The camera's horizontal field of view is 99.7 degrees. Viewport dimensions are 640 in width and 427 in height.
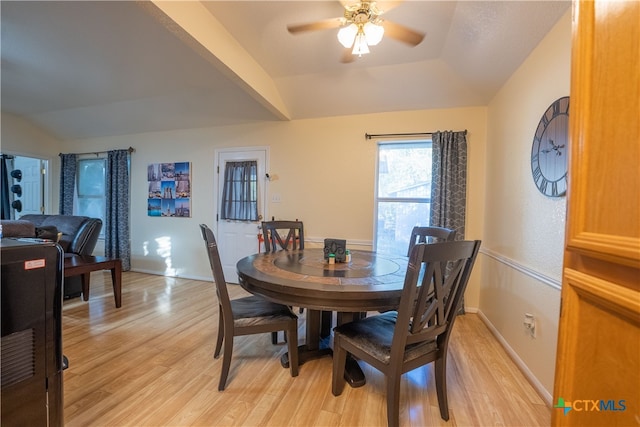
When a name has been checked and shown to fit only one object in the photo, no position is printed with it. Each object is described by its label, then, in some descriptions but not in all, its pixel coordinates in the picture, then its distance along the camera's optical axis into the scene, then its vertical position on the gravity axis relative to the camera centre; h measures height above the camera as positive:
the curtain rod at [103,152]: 4.59 +0.88
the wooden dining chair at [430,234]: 2.11 -0.22
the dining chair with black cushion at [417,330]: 1.25 -0.66
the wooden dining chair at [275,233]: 2.73 -0.29
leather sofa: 3.22 -0.41
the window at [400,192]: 3.37 +0.21
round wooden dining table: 1.40 -0.43
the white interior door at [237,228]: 3.97 -0.36
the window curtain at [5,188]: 5.14 +0.21
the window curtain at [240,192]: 4.00 +0.19
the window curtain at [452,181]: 3.06 +0.32
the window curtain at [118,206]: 4.59 -0.07
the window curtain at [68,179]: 4.99 +0.39
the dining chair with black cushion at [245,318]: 1.68 -0.75
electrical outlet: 1.87 -0.80
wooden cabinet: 0.50 -0.03
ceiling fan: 1.70 +1.20
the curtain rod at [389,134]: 3.25 +0.91
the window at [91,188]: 4.96 +0.24
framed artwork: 4.38 +0.23
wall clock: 1.62 +0.40
